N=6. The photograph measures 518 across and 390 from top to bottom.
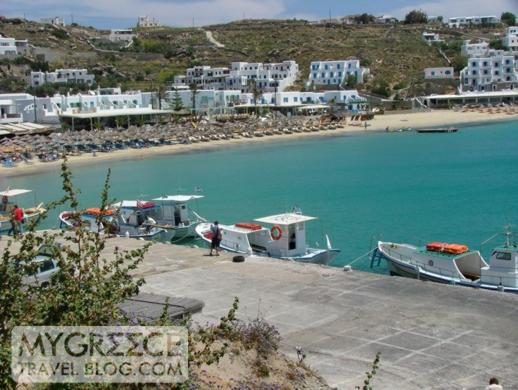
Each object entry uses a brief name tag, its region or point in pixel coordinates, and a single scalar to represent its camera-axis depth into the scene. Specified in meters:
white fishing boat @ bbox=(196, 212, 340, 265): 24.80
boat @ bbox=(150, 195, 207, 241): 31.64
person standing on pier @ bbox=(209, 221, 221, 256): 23.09
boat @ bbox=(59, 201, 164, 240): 30.55
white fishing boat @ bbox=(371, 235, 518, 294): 20.75
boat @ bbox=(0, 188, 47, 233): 32.75
